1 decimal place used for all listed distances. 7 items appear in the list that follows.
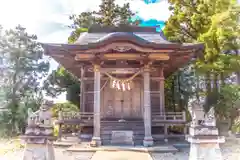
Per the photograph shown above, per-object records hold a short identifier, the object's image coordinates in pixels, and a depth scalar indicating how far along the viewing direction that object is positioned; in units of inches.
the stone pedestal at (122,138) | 350.0
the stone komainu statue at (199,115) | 204.2
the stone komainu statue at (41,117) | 205.3
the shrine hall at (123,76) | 336.8
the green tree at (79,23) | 685.2
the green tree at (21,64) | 642.8
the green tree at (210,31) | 450.3
